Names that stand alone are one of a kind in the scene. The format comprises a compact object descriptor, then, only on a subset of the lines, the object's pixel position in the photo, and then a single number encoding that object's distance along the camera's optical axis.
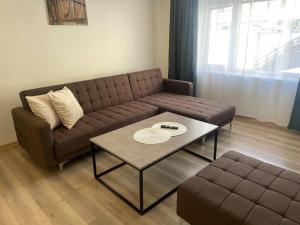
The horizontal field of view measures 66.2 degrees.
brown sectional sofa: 2.22
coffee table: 1.73
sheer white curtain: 2.98
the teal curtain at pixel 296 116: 2.99
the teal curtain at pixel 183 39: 3.71
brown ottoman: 1.26
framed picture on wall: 2.88
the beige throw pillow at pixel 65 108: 2.43
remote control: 2.21
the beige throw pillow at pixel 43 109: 2.34
